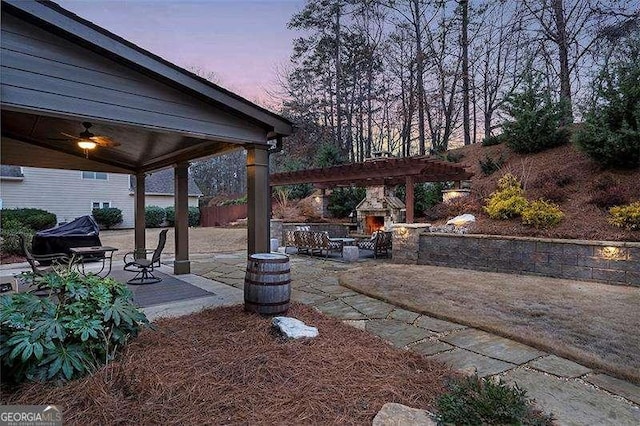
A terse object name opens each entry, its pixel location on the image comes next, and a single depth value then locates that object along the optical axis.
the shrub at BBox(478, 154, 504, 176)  12.61
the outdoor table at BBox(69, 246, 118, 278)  6.24
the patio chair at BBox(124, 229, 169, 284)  6.02
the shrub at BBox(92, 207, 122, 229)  18.48
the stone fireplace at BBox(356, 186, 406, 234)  12.13
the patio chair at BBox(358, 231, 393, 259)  9.36
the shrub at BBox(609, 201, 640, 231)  6.38
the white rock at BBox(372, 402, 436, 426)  2.06
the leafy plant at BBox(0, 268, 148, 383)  2.31
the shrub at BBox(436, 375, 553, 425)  2.04
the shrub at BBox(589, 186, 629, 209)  7.64
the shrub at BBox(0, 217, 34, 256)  9.88
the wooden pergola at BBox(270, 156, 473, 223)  8.85
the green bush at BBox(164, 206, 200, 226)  21.02
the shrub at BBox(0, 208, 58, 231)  14.79
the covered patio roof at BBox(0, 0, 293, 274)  2.97
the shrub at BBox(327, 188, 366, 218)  14.67
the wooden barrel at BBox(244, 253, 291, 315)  3.79
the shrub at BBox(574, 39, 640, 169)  8.00
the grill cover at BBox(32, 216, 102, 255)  8.22
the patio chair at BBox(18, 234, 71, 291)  5.16
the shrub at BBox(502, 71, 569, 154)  11.70
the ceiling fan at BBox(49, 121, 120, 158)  4.67
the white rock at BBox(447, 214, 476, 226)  8.84
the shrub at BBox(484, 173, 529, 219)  8.20
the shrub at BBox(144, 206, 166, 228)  20.15
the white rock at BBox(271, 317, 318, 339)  3.34
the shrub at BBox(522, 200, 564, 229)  7.43
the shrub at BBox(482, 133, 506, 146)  14.25
